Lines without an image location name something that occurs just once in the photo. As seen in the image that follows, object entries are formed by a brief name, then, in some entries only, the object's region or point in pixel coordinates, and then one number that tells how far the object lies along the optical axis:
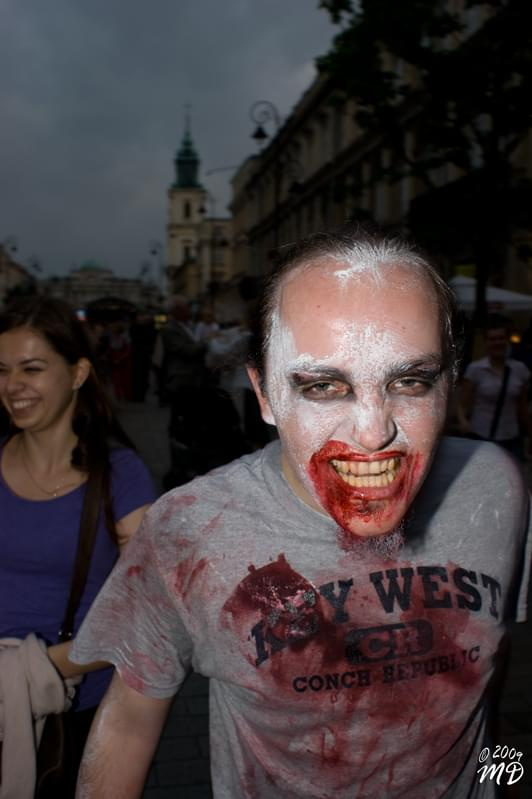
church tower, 121.89
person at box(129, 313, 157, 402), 17.41
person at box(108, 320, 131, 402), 16.40
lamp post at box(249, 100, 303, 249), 18.05
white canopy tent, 14.11
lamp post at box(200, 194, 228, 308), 33.12
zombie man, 1.39
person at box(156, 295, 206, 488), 7.07
